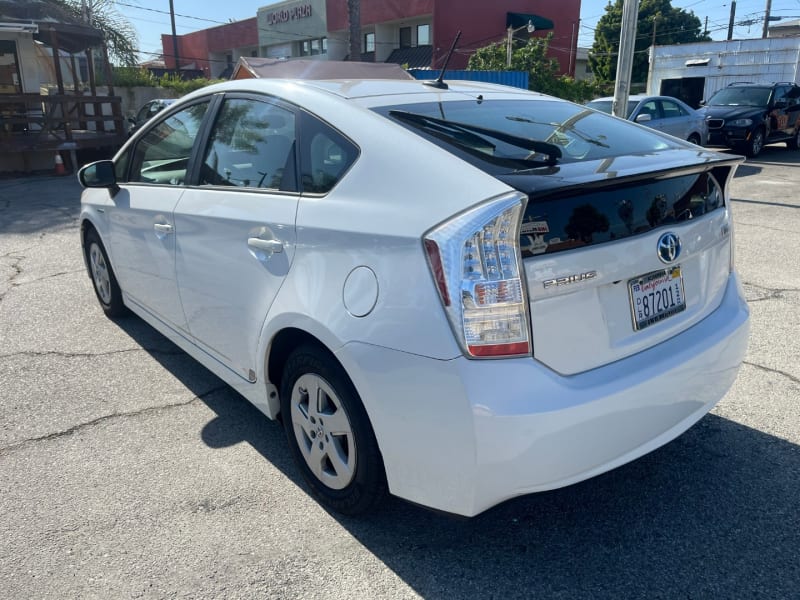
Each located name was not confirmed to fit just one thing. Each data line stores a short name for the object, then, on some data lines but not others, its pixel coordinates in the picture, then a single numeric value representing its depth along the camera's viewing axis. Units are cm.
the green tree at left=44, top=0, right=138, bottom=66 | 3120
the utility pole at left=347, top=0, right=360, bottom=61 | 2088
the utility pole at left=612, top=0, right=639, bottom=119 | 1037
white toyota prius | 200
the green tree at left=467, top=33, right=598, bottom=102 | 2419
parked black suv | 1559
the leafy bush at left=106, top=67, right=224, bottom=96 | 2502
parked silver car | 1310
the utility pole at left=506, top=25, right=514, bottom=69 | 2447
